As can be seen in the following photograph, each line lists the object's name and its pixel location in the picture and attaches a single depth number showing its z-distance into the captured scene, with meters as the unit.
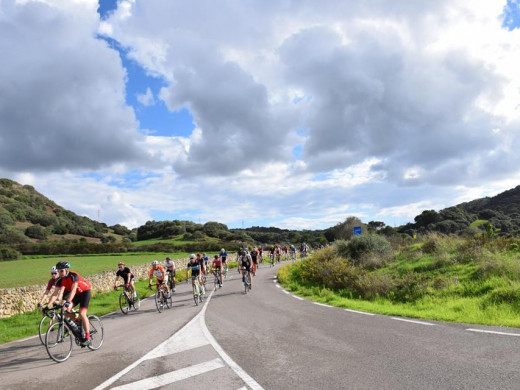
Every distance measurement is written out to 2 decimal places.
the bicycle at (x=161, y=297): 14.48
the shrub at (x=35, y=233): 94.44
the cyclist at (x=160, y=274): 15.03
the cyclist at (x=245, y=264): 18.73
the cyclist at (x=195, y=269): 16.09
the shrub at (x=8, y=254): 59.72
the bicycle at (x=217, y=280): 21.95
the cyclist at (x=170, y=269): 17.45
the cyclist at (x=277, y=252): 44.96
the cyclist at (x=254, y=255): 26.25
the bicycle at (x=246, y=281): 18.42
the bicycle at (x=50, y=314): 7.21
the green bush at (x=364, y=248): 22.95
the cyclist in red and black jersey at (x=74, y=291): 7.55
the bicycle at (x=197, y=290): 15.41
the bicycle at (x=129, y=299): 14.92
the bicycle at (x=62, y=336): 7.04
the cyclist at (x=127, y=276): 14.95
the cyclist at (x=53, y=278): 7.88
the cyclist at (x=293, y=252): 47.22
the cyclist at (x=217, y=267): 21.41
